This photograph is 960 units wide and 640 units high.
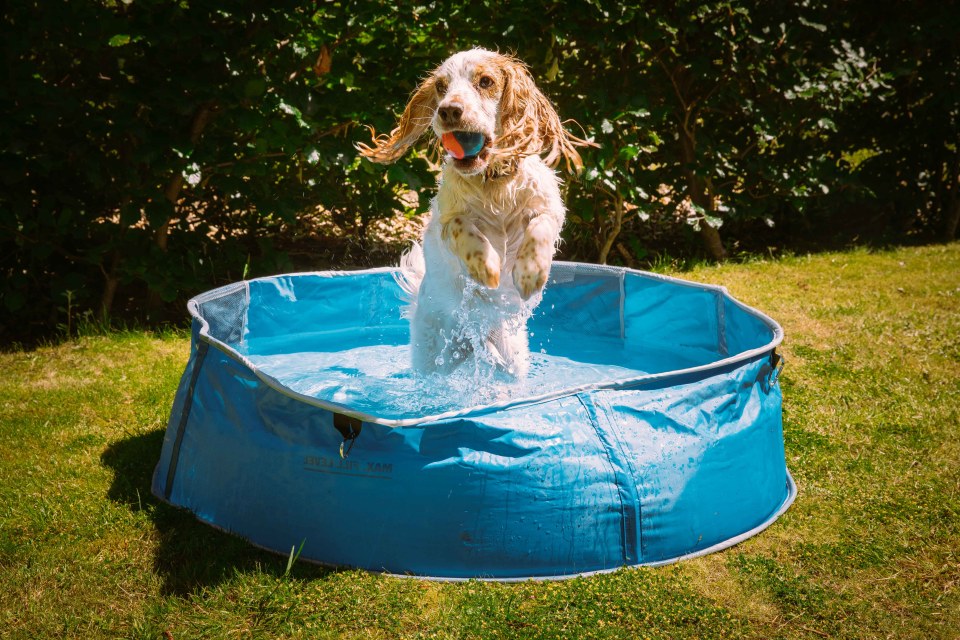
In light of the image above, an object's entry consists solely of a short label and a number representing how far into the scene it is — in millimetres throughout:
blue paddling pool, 2646
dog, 3377
